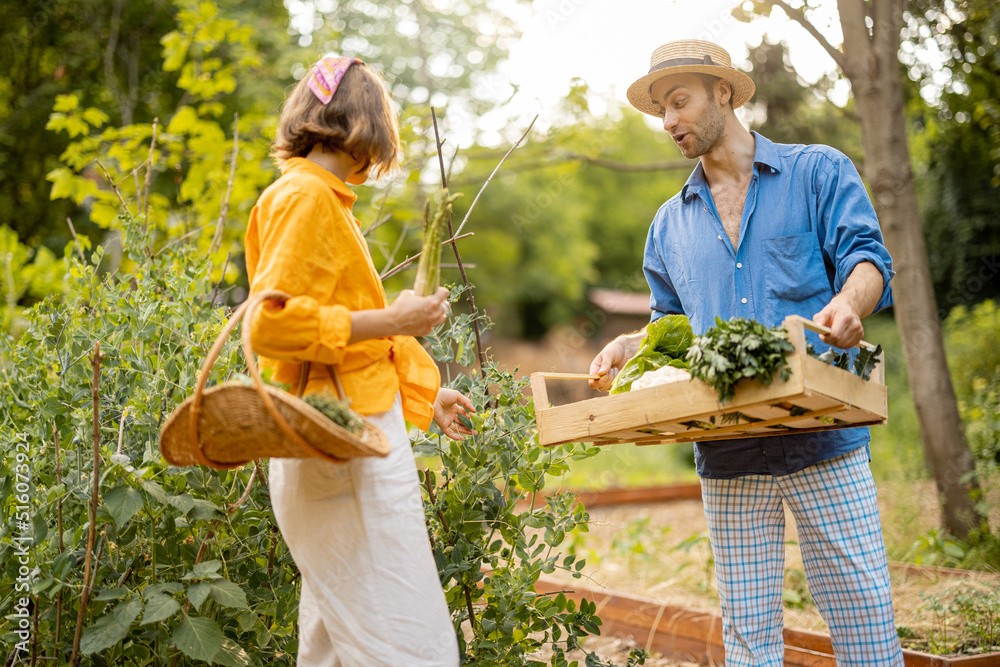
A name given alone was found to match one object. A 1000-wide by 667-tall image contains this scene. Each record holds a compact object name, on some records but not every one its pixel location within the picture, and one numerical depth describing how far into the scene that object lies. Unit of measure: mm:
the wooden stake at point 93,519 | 2008
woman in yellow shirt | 1583
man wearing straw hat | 2150
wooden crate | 1688
